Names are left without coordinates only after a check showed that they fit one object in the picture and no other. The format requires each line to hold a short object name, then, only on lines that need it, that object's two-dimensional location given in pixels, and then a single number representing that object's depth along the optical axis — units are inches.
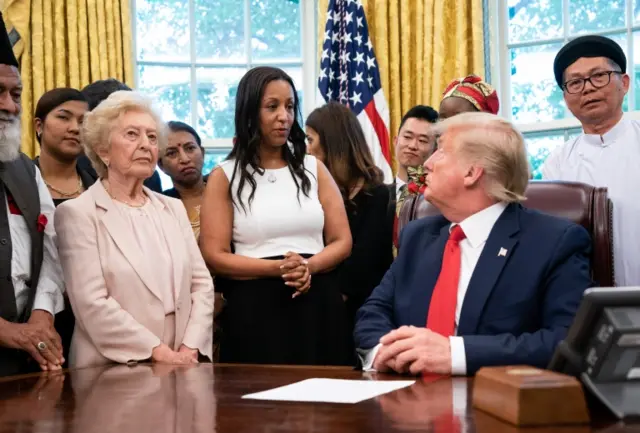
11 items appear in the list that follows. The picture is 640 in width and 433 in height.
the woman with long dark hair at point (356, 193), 142.0
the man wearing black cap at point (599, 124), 122.8
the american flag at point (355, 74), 230.7
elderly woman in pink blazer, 107.5
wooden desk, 51.5
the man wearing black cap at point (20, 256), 103.6
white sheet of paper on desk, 61.9
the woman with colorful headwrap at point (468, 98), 137.9
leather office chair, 90.7
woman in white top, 123.5
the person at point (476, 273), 78.6
